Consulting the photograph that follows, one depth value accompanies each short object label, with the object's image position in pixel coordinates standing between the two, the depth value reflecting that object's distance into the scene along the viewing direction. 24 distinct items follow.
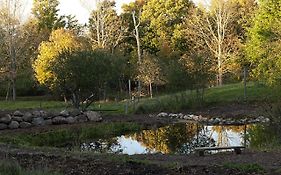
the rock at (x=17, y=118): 21.36
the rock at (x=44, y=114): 22.41
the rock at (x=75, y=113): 23.28
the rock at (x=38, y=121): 21.88
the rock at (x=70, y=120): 22.66
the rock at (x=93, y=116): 23.34
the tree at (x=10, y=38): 47.69
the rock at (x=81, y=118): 23.09
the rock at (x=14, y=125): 20.80
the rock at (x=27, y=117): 21.71
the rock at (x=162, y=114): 26.28
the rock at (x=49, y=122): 22.28
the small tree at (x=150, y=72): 40.22
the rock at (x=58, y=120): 22.42
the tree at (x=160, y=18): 55.34
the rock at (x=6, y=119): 20.72
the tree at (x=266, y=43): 23.98
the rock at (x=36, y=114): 22.22
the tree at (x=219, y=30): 45.09
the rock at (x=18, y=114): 21.67
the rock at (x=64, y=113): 22.98
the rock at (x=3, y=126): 20.58
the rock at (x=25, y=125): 21.20
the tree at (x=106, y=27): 49.28
